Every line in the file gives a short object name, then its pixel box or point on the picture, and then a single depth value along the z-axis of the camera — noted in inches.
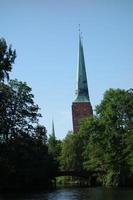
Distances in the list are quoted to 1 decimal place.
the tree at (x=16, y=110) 2477.9
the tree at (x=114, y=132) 3065.9
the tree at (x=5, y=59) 1932.8
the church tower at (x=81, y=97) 6589.6
